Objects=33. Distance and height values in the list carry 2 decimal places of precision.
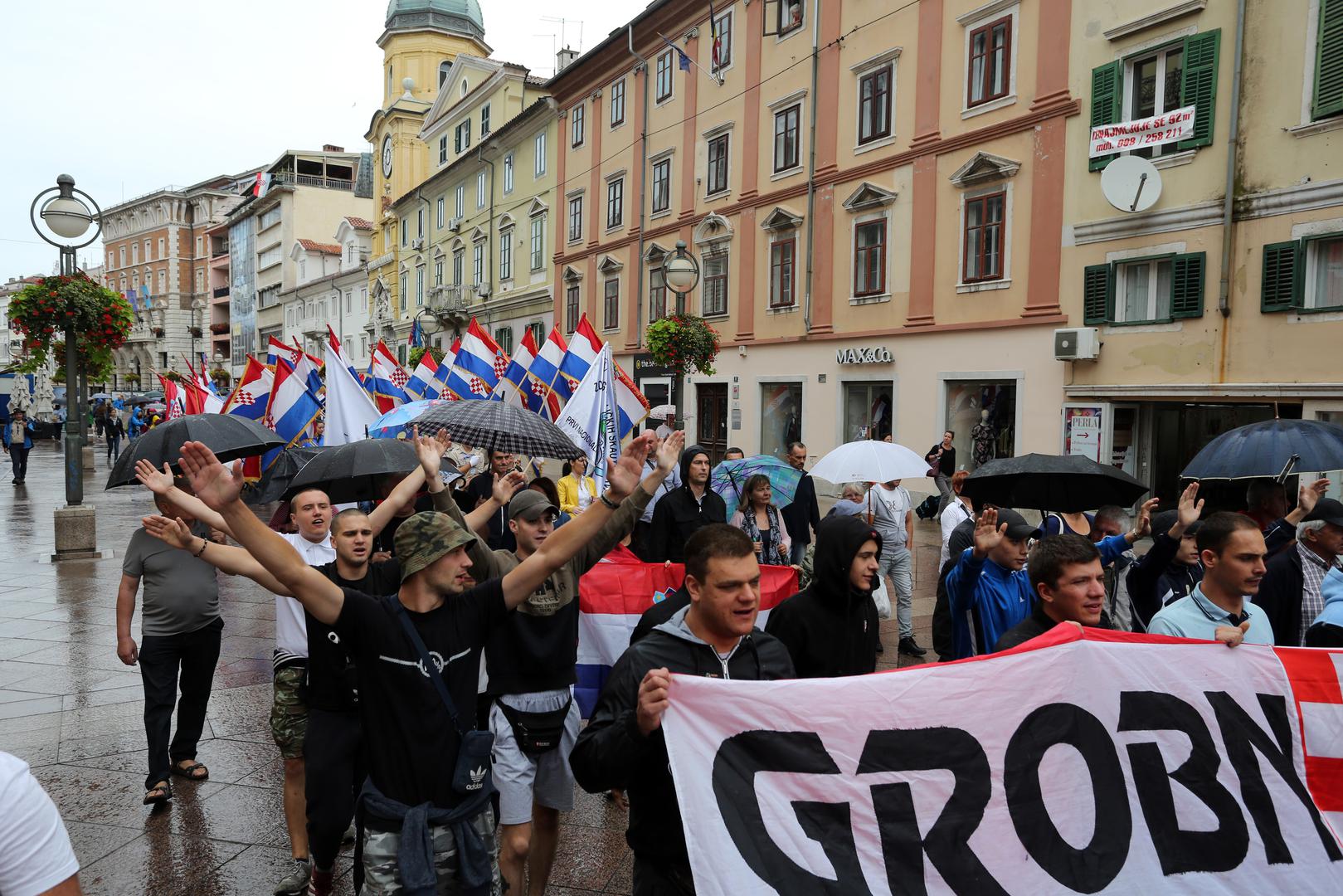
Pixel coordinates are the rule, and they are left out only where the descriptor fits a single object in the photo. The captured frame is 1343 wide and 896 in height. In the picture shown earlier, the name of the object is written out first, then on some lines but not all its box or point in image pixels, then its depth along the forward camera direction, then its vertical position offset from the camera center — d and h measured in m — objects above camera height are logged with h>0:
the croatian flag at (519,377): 11.37 +0.17
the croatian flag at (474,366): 13.80 +0.37
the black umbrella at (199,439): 5.70 -0.32
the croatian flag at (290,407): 11.19 -0.21
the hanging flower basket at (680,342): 17.86 +0.99
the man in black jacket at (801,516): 9.51 -1.19
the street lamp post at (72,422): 13.48 -0.52
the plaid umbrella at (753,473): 8.96 -0.78
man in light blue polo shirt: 3.98 -0.78
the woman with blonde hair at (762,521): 8.39 -1.11
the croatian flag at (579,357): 10.35 +0.39
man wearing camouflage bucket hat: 3.15 -1.02
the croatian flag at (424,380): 14.96 +0.16
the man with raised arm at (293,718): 4.45 -1.54
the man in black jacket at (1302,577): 5.09 -0.93
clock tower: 53.75 +17.07
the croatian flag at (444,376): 14.13 +0.22
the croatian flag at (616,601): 5.91 -1.30
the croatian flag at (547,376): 11.00 +0.19
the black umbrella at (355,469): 6.02 -0.50
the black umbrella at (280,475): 10.25 -0.95
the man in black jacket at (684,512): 7.74 -0.96
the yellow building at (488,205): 38.81 +8.52
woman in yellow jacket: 9.52 -1.00
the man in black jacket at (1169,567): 4.80 -0.90
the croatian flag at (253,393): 12.17 -0.07
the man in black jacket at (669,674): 2.84 -0.90
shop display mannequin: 19.81 -0.84
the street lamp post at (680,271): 14.82 +1.91
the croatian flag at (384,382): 13.68 +0.12
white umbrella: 8.17 -0.59
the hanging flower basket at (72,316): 14.15 +1.04
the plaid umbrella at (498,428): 6.40 -0.25
